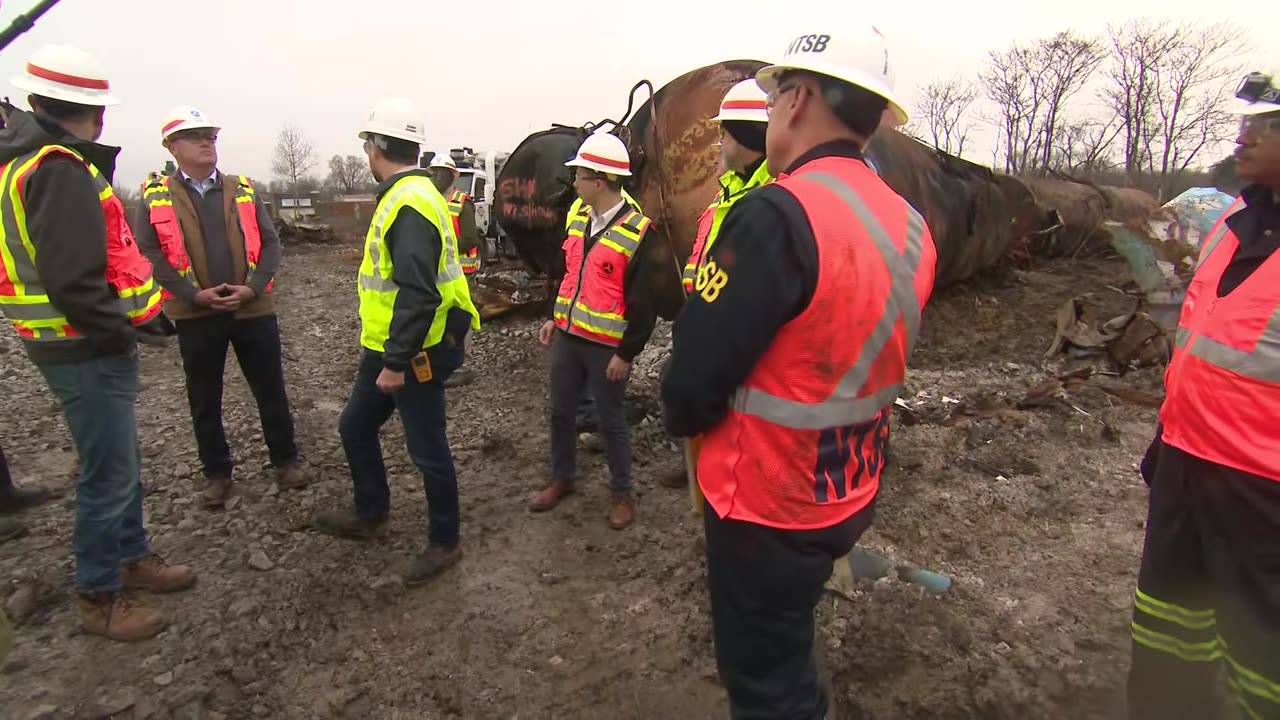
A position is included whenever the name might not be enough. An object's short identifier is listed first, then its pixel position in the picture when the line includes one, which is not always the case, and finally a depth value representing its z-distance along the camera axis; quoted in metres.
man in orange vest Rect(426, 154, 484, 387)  7.44
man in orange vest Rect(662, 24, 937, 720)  1.38
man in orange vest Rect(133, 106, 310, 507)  3.51
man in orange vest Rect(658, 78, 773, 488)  2.71
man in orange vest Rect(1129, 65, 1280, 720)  1.71
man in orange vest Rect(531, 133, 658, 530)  3.42
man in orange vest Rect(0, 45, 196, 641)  2.41
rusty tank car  4.61
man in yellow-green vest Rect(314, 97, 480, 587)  2.73
